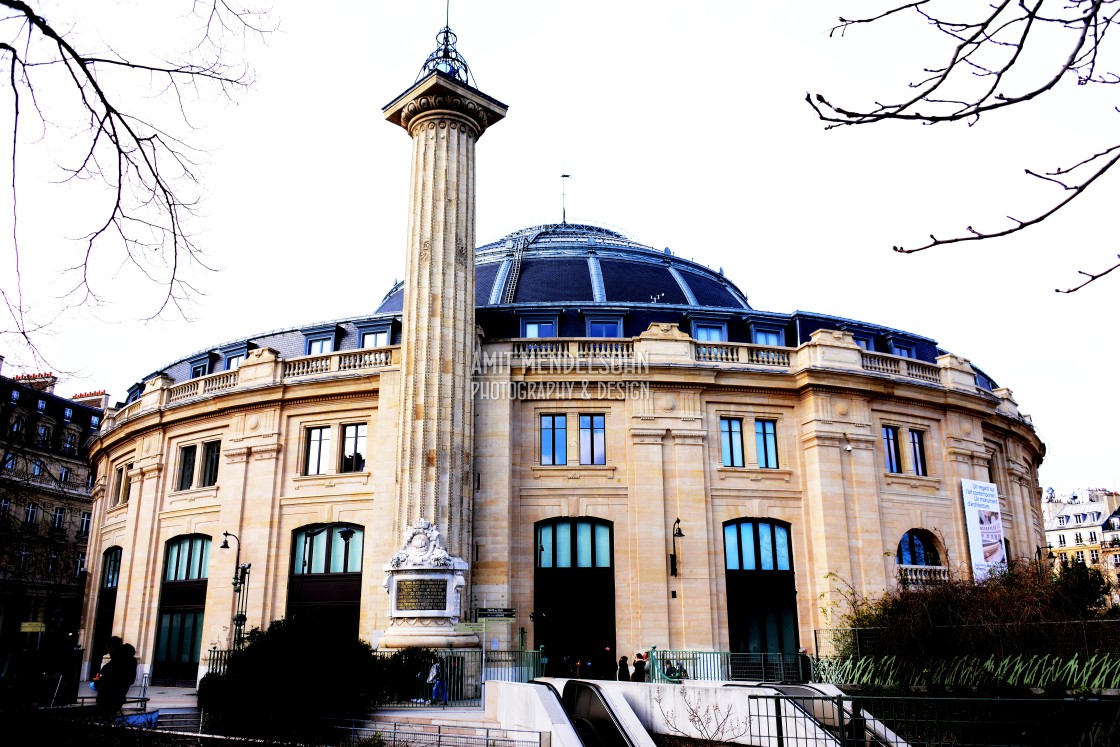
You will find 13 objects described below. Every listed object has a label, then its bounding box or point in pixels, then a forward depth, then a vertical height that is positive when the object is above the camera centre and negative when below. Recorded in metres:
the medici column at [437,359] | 27.09 +8.88
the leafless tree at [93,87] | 6.81 +4.34
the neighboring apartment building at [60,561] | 58.03 +5.07
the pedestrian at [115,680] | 12.31 -0.68
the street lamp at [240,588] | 32.19 +1.55
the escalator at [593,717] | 14.02 -1.50
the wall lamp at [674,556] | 30.91 +2.44
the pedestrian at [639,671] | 25.38 -1.19
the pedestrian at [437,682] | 23.45 -1.37
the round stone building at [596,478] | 31.27 +5.52
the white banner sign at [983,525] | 34.69 +3.91
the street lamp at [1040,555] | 38.97 +3.10
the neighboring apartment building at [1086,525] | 99.75 +11.55
